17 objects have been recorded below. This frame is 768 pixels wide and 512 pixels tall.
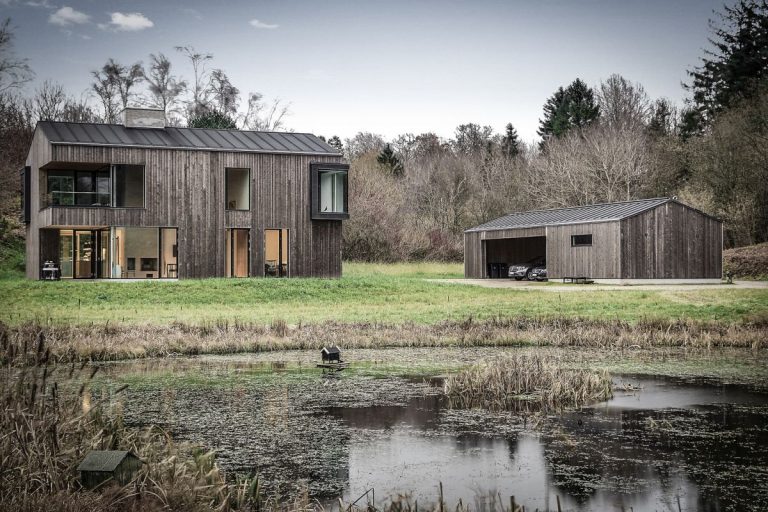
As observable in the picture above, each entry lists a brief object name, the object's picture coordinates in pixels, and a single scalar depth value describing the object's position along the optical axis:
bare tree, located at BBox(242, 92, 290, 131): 56.62
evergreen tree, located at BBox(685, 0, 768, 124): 56.03
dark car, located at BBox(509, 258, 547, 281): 41.66
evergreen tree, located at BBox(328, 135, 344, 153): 80.39
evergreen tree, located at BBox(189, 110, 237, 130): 48.90
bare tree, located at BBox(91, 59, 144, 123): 53.97
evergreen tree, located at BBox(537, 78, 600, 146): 73.12
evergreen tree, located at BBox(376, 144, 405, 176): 72.94
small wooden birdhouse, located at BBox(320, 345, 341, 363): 15.63
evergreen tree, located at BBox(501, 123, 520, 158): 79.05
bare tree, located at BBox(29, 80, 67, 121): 55.59
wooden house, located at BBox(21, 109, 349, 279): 35.19
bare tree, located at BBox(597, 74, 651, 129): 67.75
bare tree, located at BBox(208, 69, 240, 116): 55.94
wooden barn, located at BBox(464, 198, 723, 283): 35.84
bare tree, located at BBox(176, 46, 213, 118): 55.31
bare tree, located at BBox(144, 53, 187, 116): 54.25
